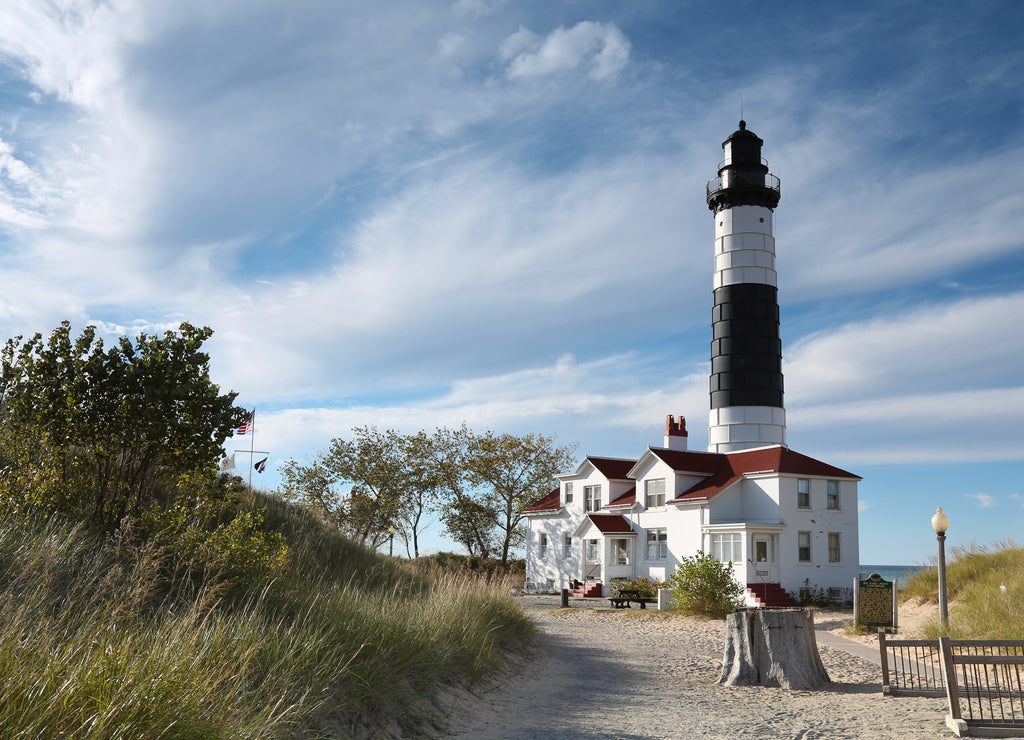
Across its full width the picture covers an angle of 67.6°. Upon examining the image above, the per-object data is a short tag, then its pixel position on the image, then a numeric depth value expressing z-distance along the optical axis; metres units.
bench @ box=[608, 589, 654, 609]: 27.97
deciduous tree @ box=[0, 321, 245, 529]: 10.09
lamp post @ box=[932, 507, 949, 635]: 16.11
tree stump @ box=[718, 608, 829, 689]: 11.20
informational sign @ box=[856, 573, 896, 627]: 18.28
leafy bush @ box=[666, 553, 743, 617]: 23.75
